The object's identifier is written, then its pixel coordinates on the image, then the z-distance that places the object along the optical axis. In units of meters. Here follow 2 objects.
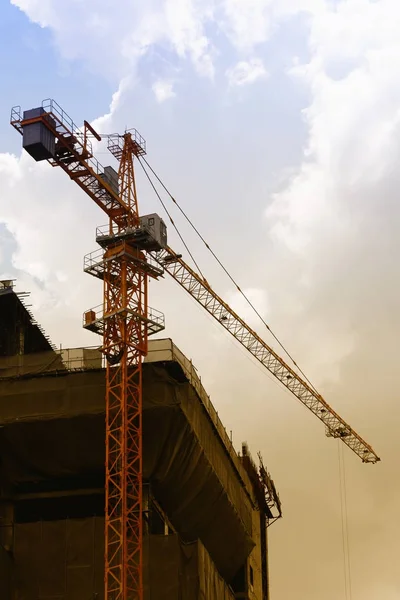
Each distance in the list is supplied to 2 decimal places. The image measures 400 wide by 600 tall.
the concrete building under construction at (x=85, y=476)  65.81
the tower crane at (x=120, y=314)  66.75
